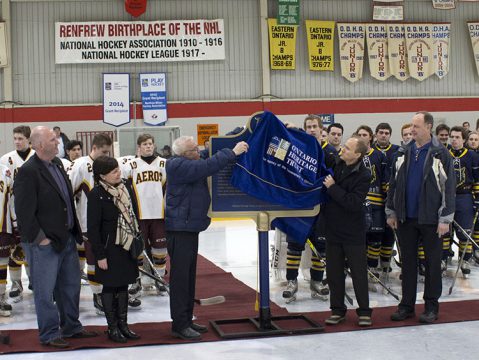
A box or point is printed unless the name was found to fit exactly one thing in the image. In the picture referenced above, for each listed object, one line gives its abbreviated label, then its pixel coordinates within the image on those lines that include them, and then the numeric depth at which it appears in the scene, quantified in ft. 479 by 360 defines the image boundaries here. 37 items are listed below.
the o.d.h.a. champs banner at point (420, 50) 55.52
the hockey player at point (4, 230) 20.17
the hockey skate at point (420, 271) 24.19
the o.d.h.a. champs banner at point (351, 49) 55.06
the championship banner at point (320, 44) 54.54
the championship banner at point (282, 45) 53.98
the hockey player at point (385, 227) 23.34
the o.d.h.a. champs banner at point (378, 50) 55.31
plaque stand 17.11
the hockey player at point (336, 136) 21.74
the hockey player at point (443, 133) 25.17
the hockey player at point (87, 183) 19.62
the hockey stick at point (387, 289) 20.76
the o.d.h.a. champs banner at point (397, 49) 55.47
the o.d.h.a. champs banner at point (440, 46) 56.24
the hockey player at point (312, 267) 21.35
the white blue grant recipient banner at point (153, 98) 53.01
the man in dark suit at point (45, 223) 15.80
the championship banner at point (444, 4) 51.11
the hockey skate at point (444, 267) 24.99
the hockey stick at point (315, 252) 21.59
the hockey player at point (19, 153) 20.62
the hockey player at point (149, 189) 22.20
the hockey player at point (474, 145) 26.03
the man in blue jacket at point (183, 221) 16.65
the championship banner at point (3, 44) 51.80
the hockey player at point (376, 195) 22.49
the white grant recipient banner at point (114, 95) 52.80
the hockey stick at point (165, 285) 19.34
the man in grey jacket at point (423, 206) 17.98
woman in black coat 16.12
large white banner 52.75
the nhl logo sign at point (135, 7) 50.19
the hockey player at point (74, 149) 23.82
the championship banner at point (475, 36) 56.90
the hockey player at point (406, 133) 24.13
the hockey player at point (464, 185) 24.64
